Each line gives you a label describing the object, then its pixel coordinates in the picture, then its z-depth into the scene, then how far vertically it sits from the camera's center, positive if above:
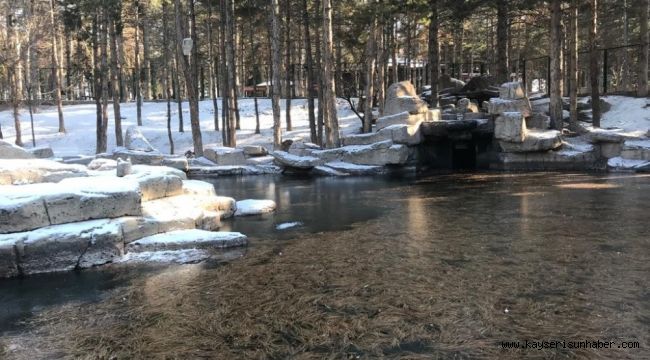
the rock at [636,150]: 18.64 -1.46
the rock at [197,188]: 12.38 -1.53
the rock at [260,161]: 24.66 -1.83
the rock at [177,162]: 21.78 -1.57
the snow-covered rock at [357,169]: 22.03 -2.12
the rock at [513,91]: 21.42 +0.80
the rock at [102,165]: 15.92 -1.18
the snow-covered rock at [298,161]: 22.41 -1.72
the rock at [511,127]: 20.50 -0.58
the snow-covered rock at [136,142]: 25.22 -0.82
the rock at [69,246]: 8.38 -1.88
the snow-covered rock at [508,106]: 21.28 +0.21
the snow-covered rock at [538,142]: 20.02 -1.16
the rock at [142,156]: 22.24 -1.32
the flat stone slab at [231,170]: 22.92 -2.09
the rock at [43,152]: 21.08 -0.96
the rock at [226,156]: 23.84 -1.50
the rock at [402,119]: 22.59 -0.17
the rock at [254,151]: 25.39 -1.41
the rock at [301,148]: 23.41 -1.26
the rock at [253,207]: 13.26 -2.14
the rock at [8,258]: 8.20 -1.95
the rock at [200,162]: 23.88 -1.75
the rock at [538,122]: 22.11 -0.45
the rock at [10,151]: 14.00 -0.59
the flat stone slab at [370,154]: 22.08 -1.53
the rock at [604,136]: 19.36 -0.99
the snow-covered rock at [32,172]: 10.87 -0.92
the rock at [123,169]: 11.93 -0.96
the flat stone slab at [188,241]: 9.28 -2.04
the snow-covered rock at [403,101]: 23.00 +0.61
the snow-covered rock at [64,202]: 8.55 -1.24
